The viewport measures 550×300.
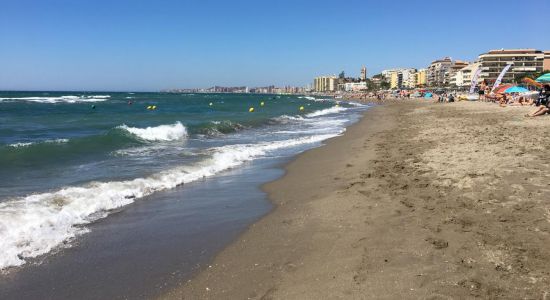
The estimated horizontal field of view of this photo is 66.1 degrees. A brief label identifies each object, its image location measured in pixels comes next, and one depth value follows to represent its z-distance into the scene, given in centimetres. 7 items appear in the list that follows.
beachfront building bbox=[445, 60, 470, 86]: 16000
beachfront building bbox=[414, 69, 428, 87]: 19375
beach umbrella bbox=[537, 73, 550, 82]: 2781
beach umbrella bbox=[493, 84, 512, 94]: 3864
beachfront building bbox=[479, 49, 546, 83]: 12281
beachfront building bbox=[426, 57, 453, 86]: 16925
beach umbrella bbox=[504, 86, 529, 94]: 3482
